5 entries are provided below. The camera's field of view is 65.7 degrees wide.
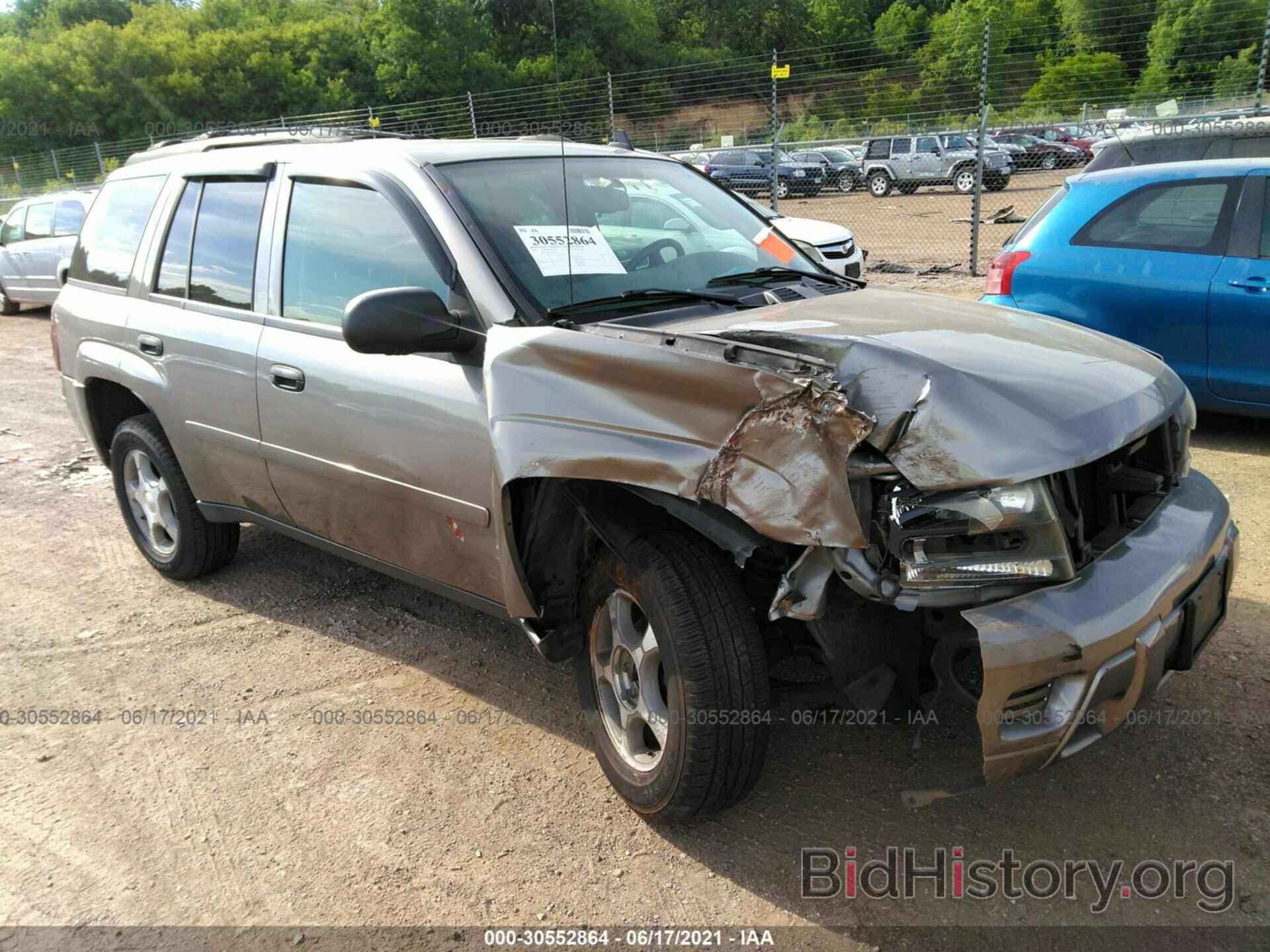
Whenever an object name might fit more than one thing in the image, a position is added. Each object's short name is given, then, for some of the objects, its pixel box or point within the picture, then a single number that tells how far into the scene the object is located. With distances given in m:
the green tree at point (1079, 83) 18.52
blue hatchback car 5.31
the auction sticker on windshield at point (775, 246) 3.65
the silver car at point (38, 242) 12.45
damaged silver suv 2.20
